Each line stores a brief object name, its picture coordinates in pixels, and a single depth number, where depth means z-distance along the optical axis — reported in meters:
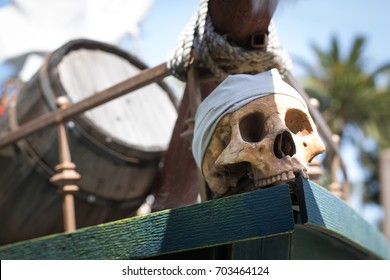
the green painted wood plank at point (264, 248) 2.40
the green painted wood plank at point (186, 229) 2.14
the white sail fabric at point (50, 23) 5.95
